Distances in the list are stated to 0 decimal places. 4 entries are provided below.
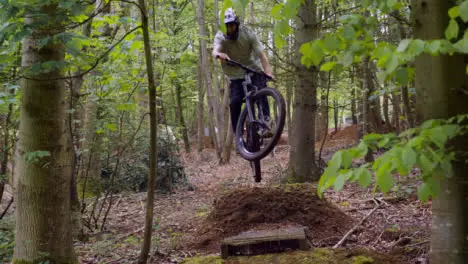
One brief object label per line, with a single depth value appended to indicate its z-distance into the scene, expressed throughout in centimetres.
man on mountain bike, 521
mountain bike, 481
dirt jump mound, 433
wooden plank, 352
